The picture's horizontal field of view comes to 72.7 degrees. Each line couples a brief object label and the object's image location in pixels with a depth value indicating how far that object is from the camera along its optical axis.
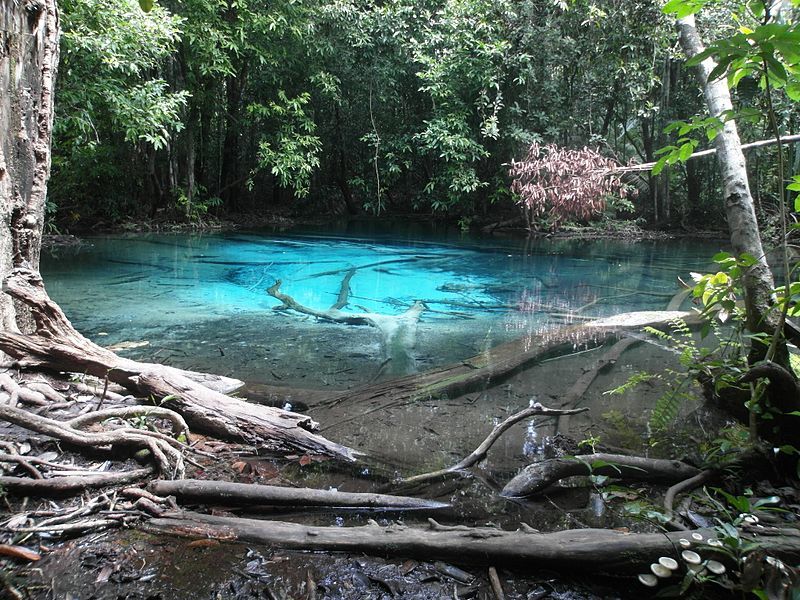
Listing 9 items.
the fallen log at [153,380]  2.72
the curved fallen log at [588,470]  2.30
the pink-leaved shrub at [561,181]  10.88
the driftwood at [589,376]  3.18
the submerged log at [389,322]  4.56
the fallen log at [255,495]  2.07
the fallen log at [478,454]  2.44
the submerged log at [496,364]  3.64
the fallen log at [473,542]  1.65
